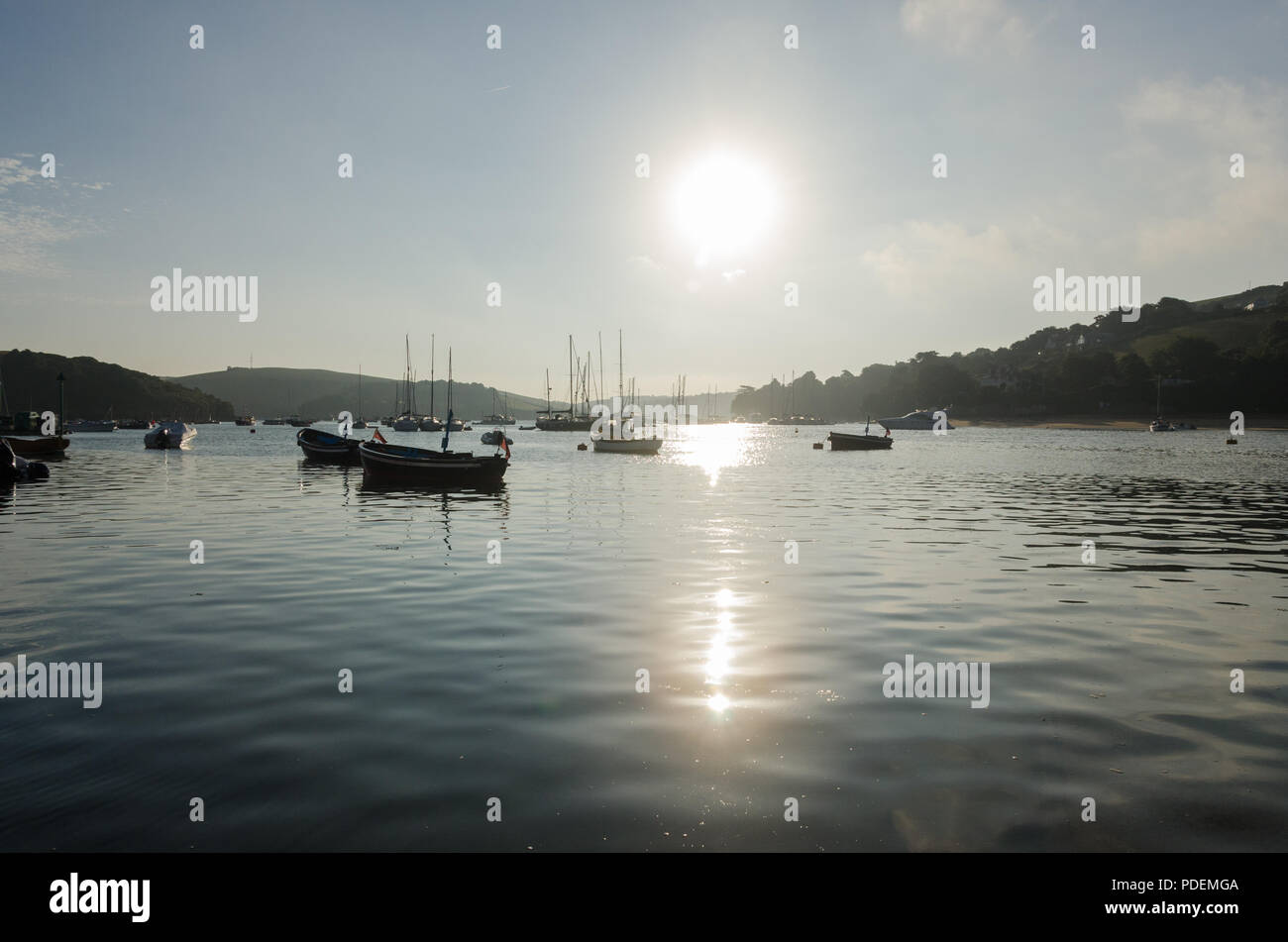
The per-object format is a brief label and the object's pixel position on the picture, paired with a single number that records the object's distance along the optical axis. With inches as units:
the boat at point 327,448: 2529.5
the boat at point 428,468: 1668.3
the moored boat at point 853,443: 3769.7
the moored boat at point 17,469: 1644.9
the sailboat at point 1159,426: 6033.5
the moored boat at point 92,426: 6638.8
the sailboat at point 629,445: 3422.7
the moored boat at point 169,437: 3388.3
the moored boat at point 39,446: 2352.4
